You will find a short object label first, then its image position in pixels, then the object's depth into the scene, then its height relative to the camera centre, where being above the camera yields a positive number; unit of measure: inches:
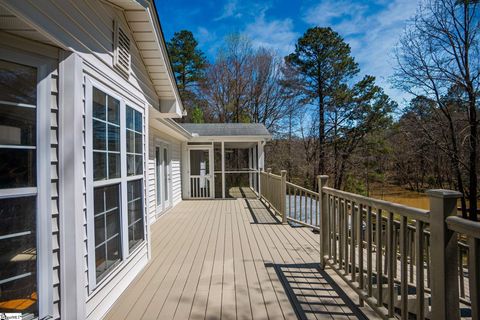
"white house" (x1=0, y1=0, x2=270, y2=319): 63.4 +3.3
